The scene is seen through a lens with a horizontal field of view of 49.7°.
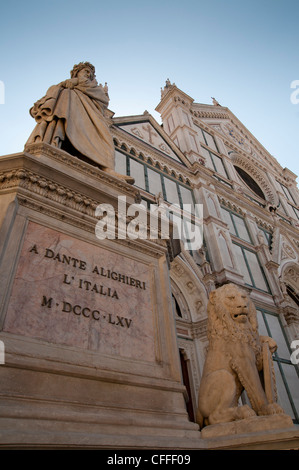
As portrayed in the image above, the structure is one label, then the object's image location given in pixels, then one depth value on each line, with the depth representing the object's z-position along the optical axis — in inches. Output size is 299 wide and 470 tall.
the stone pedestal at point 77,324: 80.8
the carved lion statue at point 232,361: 109.4
